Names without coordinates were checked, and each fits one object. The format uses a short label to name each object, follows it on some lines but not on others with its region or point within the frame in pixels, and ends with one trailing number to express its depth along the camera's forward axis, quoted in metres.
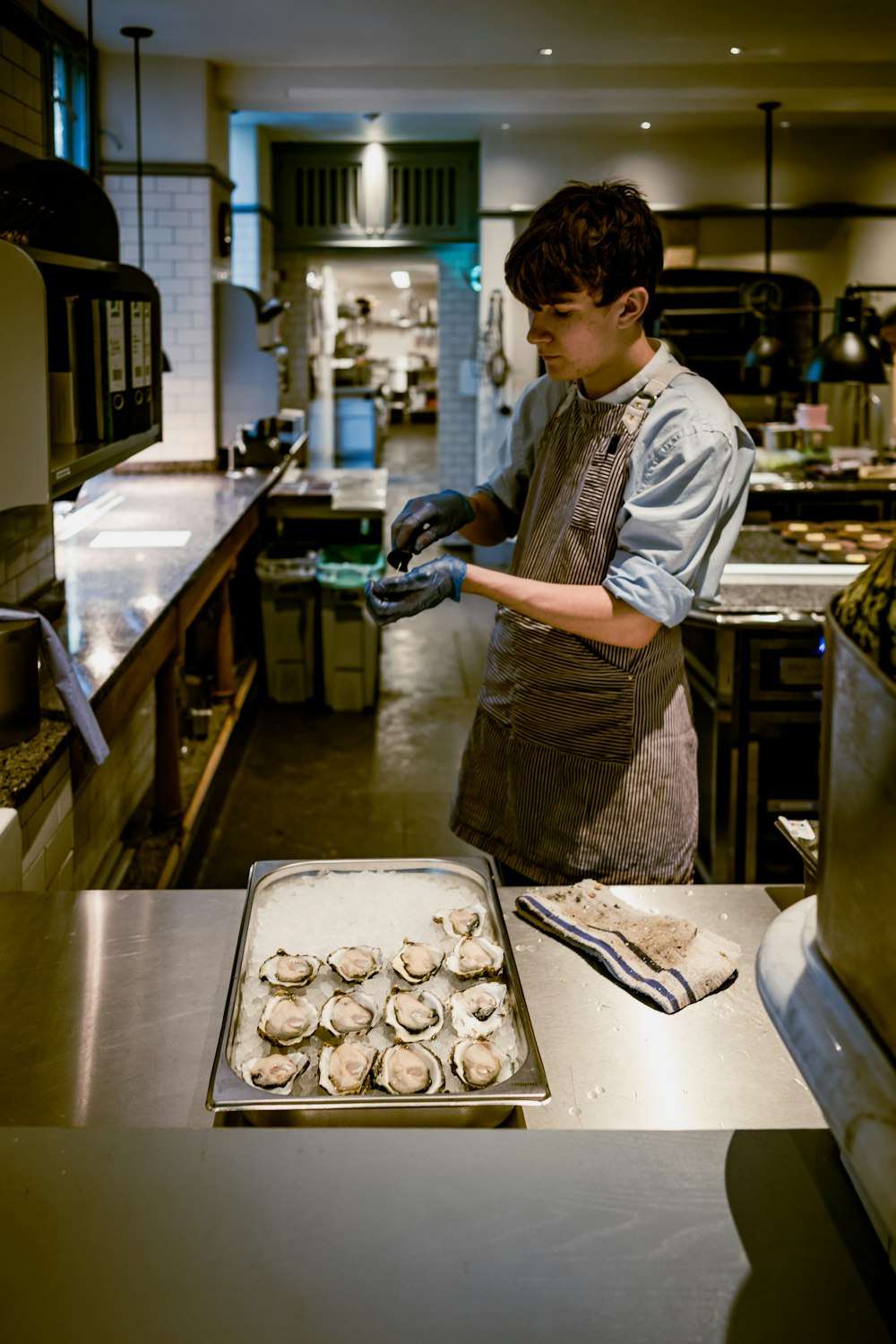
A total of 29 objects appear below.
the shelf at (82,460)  2.63
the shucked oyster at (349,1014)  1.29
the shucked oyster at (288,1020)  1.26
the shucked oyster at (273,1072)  1.18
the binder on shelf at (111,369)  3.20
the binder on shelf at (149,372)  3.75
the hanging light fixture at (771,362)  7.36
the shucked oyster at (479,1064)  1.19
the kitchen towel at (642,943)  1.45
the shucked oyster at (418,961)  1.38
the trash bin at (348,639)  6.26
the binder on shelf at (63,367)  3.05
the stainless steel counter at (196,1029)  1.24
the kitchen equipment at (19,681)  2.20
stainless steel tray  1.14
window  6.40
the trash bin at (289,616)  6.34
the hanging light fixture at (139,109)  6.20
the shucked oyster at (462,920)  1.47
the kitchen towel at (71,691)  2.32
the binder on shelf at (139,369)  3.53
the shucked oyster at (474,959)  1.38
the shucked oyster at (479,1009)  1.29
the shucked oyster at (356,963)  1.38
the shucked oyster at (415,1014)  1.28
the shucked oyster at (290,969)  1.36
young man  1.97
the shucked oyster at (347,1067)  1.19
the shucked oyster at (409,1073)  1.18
